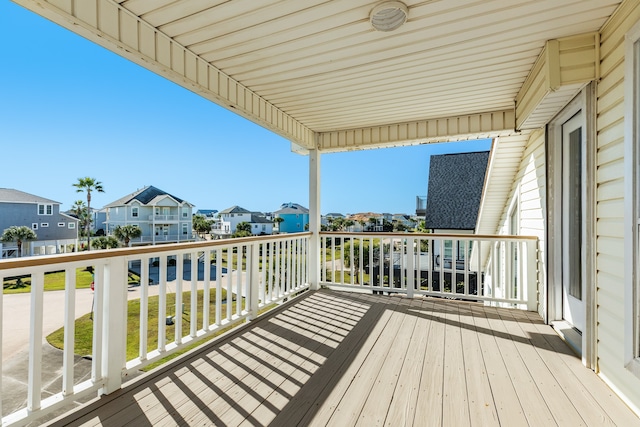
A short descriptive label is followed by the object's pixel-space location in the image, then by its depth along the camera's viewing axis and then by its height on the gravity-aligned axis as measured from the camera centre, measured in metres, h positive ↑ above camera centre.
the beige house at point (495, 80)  1.83 +1.26
